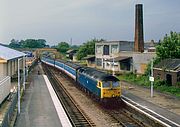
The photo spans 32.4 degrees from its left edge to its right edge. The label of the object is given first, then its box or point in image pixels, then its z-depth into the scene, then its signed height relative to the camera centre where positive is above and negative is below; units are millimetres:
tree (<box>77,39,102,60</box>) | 97312 +1379
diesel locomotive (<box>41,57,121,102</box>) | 23422 -2523
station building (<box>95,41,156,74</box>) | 49600 -599
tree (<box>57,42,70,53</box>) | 184250 +5027
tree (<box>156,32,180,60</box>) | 38281 +802
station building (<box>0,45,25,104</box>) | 23917 -2157
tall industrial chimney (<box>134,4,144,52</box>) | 58406 +4382
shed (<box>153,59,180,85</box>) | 32075 -1885
